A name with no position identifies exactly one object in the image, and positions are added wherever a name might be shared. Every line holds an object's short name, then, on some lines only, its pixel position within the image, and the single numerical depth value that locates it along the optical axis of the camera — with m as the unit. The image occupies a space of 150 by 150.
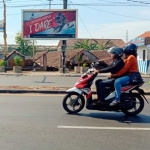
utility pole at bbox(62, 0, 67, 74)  26.48
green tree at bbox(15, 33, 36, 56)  53.28
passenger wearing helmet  7.73
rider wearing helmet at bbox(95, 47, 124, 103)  7.78
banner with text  27.47
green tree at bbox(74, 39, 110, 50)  46.04
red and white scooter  7.84
